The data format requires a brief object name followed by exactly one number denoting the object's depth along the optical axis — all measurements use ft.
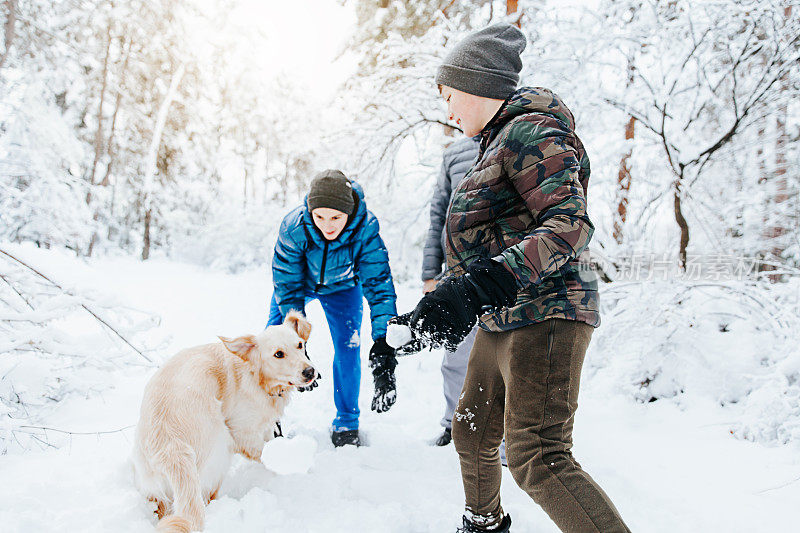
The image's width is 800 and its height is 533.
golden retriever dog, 5.77
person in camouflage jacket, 3.88
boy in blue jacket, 9.05
